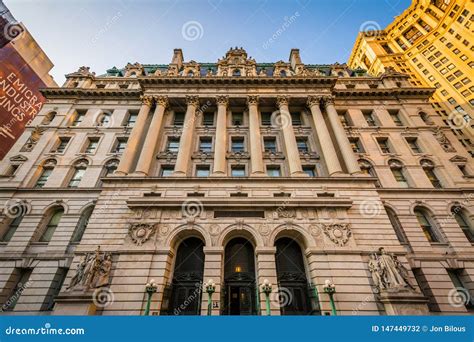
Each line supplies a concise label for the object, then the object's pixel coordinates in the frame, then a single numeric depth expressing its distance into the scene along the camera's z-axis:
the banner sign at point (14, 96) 30.16
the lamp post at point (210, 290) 11.78
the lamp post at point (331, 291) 11.79
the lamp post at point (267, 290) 11.77
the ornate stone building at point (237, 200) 13.54
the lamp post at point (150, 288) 11.92
